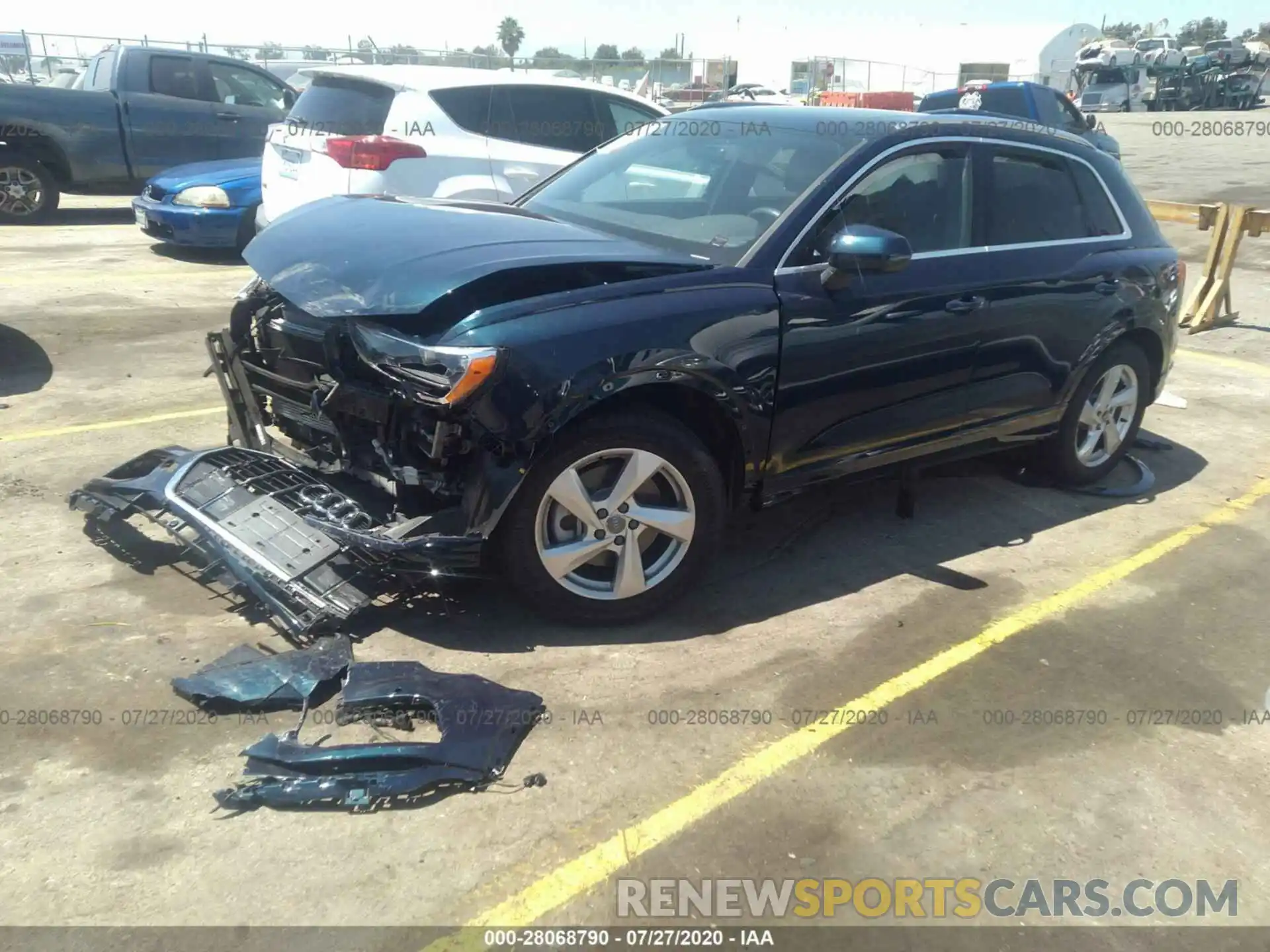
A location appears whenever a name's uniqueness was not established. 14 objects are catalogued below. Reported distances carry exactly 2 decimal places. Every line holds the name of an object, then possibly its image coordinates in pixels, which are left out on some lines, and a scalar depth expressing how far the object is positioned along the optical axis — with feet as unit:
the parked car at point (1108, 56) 154.30
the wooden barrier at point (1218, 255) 31.09
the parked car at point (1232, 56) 143.23
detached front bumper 11.50
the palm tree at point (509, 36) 326.65
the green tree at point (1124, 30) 379.35
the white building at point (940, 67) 157.99
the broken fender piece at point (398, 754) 9.62
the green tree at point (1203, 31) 330.95
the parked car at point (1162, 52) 151.33
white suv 25.82
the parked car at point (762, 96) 108.27
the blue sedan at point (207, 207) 33.88
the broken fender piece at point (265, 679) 10.85
